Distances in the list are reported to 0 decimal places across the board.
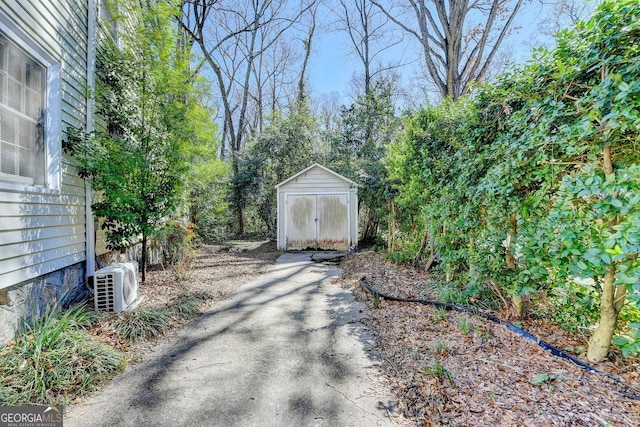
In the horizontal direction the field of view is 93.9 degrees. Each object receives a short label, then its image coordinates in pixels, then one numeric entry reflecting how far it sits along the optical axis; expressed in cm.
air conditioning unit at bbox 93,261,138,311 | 379
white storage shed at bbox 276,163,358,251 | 1038
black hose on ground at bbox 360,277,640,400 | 225
